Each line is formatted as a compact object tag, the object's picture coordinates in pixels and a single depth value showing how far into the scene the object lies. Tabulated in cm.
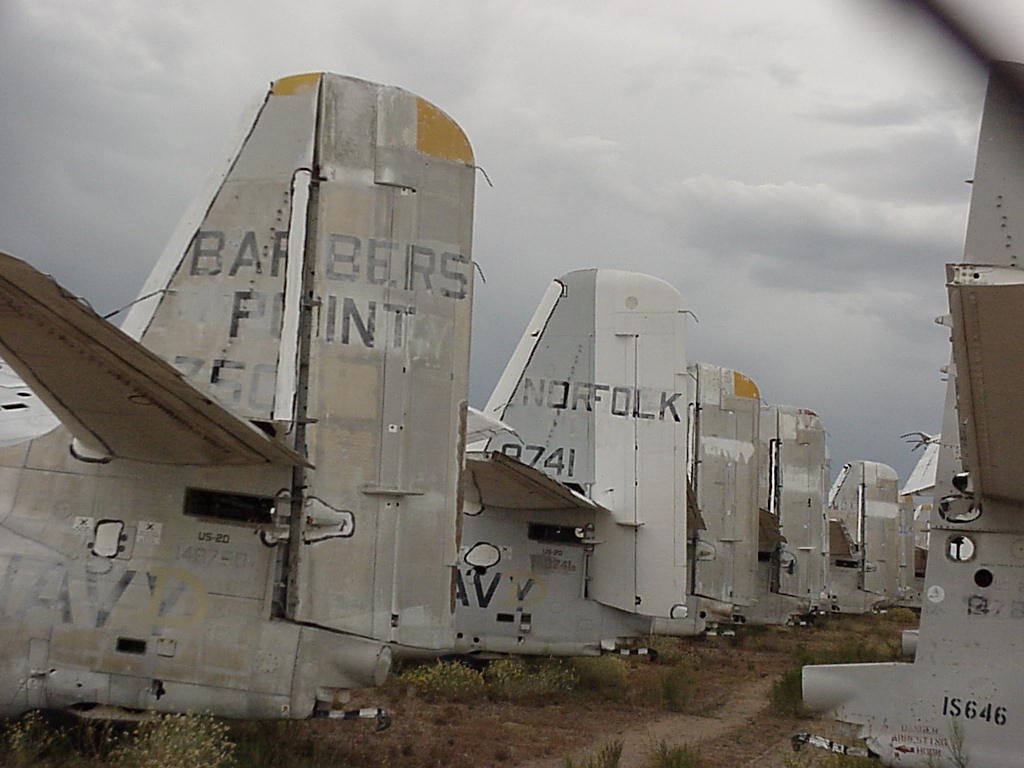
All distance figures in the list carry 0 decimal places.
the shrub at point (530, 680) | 1251
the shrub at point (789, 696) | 1301
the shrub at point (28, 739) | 655
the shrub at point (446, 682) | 1217
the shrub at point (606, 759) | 814
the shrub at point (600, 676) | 1346
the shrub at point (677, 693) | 1310
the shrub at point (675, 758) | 866
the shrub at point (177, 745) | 639
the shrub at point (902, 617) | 2994
